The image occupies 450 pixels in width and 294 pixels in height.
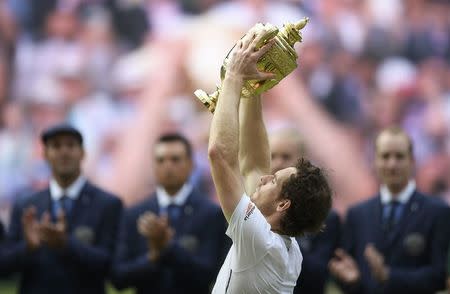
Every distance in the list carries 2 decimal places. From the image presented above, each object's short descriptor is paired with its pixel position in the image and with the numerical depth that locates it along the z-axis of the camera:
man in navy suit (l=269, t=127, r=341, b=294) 16.02
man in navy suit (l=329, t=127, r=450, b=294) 15.92
